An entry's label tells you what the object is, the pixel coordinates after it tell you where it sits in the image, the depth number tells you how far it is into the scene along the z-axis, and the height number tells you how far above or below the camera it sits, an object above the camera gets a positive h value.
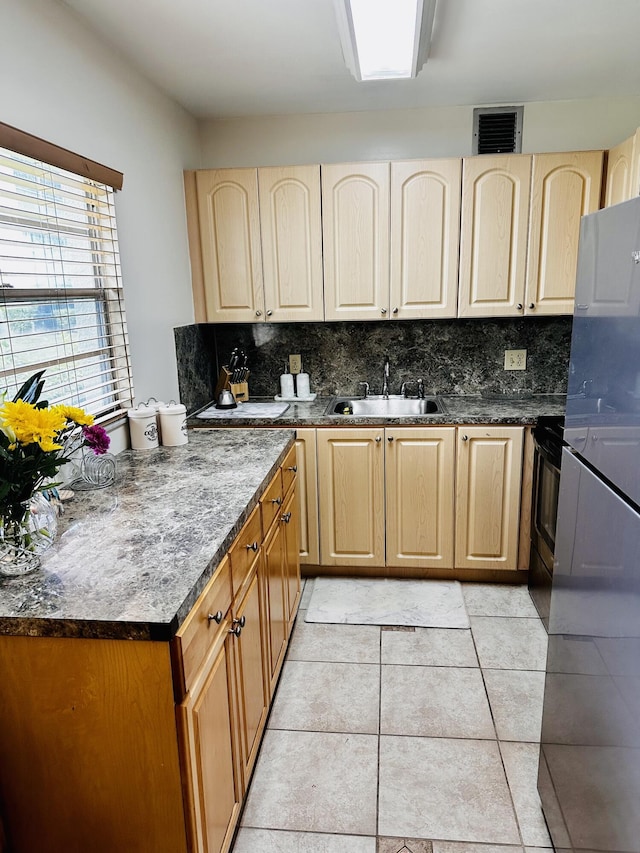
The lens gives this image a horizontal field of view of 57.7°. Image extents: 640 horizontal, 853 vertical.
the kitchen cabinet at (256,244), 2.95 +0.33
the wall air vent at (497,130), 3.01 +0.88
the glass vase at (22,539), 1.31 -0.51
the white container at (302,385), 3.34 -0.44
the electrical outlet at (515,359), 3.29 -0.32
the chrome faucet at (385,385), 3.37 -0.46
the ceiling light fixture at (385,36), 1.69 +0.85
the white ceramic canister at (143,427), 2.35 -0.47
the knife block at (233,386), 3.21 -0.44
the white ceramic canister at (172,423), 2.43 -0.47
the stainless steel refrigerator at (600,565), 1.09 -0.56
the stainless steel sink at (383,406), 3.32 -0.57
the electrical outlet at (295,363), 3.42 -0.33
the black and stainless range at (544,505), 2.55 -0.92
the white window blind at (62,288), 1.69 +0.08
